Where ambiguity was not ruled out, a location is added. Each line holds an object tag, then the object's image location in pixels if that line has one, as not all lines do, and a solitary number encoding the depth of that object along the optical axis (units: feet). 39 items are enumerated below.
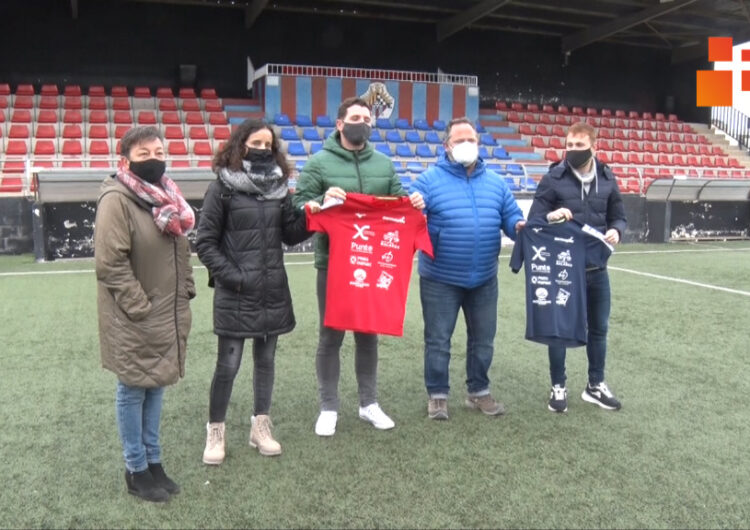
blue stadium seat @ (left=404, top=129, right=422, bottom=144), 56.49
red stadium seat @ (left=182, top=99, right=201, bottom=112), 55.93
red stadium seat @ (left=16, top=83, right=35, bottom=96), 53.57
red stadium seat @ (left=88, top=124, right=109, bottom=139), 48.85
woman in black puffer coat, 9.49
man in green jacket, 10.48
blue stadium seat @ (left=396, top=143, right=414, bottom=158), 52.84
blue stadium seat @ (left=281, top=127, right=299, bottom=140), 52.05
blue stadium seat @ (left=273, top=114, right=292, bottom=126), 54.65
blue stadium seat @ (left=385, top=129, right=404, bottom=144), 55.52
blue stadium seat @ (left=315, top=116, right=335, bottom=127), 56.29
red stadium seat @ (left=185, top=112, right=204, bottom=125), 53.42
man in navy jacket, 11.59
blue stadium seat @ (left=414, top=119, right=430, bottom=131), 59.41
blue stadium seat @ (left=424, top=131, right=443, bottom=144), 57.52
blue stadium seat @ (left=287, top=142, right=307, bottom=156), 49.01
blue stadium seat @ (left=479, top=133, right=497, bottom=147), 58.84
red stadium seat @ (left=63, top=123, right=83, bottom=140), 48.34
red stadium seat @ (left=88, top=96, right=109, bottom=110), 53.21
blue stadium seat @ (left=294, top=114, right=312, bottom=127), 55.83
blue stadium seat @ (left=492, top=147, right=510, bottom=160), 56.34
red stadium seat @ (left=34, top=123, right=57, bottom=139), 47.75
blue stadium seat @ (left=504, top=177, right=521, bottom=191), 43.70
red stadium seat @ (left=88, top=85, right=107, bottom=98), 55.26
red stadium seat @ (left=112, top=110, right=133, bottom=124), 51.78
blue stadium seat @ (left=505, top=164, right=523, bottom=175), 45.96
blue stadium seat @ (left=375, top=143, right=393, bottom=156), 53.36
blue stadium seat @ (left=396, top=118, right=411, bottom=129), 58.70
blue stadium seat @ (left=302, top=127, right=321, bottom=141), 52.80
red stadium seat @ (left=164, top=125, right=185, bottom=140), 50.01
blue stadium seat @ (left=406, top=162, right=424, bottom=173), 44.24
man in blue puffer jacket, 11.26
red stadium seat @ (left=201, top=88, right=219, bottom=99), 58.75
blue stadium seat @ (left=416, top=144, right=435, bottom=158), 53.88
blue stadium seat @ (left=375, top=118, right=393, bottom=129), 57.78
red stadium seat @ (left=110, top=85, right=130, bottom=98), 56.03
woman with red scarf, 8.01
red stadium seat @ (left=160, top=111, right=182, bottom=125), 52.75
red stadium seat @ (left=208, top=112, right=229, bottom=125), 54.08
